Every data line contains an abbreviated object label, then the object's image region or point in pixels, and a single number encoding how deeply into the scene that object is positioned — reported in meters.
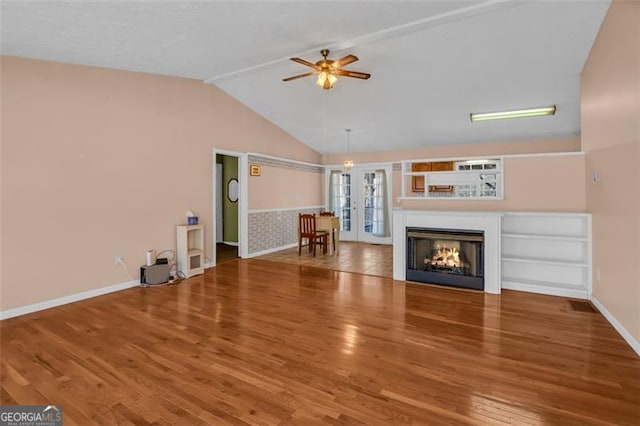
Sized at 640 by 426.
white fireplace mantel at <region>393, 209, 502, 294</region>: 3.93
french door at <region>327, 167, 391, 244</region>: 8.06
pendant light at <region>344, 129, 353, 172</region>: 6.56
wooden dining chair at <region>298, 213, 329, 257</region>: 6.42
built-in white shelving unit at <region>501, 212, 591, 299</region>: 3.77
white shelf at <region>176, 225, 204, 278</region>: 4.74
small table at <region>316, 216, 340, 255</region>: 6.48
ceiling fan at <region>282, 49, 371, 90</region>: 3.60
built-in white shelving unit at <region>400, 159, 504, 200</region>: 4.23
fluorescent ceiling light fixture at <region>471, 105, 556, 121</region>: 5.20
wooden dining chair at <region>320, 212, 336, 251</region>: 6.65
